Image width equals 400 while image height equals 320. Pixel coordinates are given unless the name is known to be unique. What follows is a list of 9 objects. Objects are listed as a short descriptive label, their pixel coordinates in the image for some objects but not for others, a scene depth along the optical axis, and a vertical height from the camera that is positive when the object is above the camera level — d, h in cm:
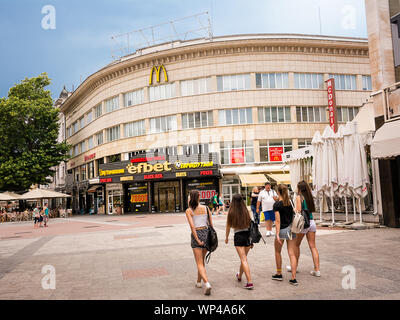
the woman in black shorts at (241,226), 568 -64
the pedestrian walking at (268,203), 1212 -63
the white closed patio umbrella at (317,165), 1329 +64
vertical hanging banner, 3180 +708
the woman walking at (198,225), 561 -59
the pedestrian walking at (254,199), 1368 -53
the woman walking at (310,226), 612 -74
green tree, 3734 +658
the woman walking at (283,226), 595 -70
